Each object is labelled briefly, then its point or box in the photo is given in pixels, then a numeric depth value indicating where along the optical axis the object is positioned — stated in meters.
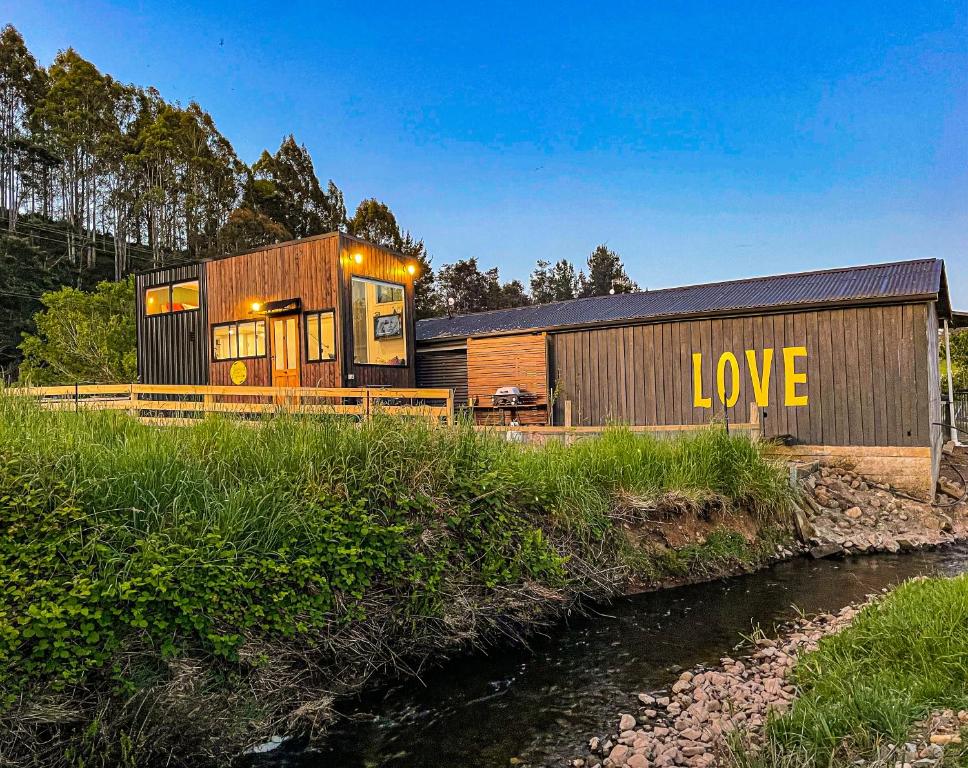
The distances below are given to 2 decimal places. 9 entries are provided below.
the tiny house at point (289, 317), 14.19
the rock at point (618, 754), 3.60
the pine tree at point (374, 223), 35.16
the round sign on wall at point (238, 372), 15.55
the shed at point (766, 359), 10.98
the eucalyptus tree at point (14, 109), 34.16
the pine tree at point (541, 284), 46.22
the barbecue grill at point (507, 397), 14.86
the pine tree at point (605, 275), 43.91
